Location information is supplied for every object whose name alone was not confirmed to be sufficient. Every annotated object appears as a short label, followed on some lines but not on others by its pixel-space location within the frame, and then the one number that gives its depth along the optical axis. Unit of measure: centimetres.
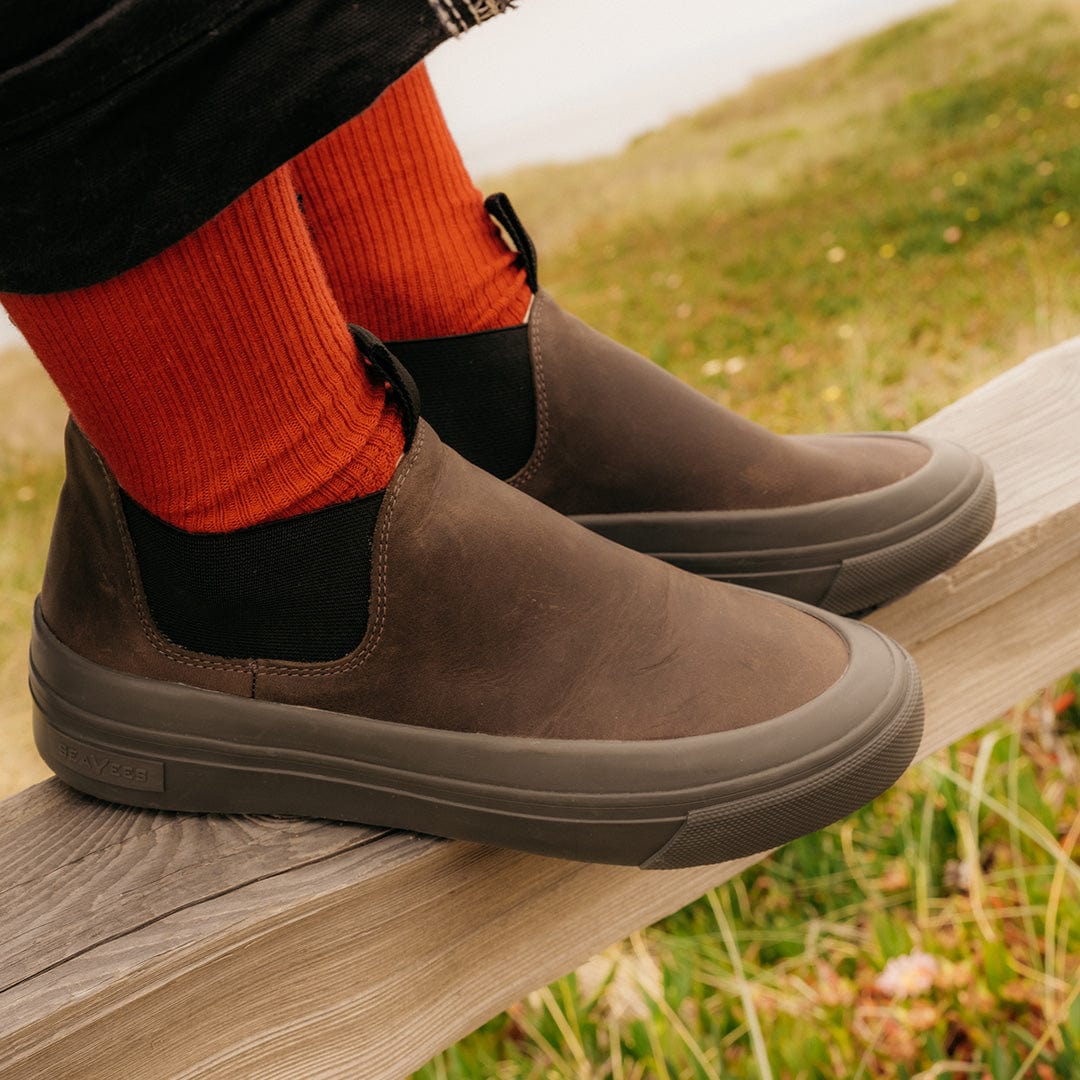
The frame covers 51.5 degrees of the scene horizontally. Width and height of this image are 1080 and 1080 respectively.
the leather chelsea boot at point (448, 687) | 83
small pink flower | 134
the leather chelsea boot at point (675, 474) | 104
